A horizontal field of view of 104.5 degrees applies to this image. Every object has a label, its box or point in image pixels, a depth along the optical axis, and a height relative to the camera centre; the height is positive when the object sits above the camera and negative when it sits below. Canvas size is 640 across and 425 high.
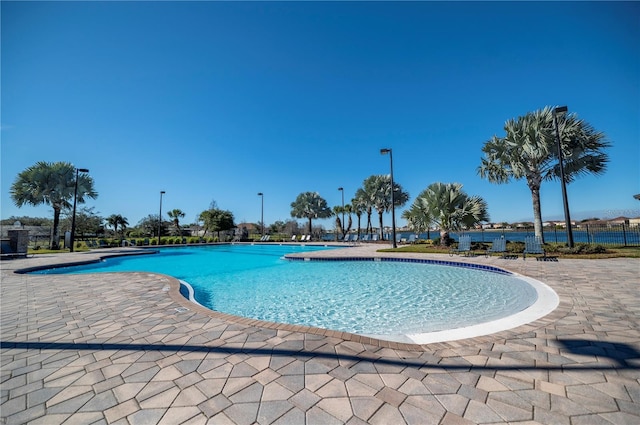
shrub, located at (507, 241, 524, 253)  11.11 -0.97
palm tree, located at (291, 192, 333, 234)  30.70 +2.87
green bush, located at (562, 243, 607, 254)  9.59 -0.98
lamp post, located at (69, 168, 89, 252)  16.75 +1.71
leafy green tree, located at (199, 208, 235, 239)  30.02 +1.45
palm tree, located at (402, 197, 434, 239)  14.04 +0.66
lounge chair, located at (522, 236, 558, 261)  9.33 -0.77
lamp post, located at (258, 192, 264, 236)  28.69 +3.49
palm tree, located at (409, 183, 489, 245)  12.82 +1.03
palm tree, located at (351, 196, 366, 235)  28.41 +2.76
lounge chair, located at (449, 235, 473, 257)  10.84 -0.78
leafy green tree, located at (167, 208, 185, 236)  36.56 +2.28
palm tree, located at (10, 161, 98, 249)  18.09 +3.60
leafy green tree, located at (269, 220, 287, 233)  39.87 +0.68
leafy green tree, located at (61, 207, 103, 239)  25.41 +1.43
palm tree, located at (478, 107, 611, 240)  11.00 +3.54
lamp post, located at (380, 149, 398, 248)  15.40 +0.84
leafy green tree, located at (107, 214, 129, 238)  44.16 +2.30
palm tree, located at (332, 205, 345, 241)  35.38 +1.43
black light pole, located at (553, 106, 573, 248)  9.68 +0.90
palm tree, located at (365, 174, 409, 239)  25.89 +3.61
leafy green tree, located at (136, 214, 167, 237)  35.00 +1.07
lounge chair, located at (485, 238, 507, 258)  10.19 -0.80
